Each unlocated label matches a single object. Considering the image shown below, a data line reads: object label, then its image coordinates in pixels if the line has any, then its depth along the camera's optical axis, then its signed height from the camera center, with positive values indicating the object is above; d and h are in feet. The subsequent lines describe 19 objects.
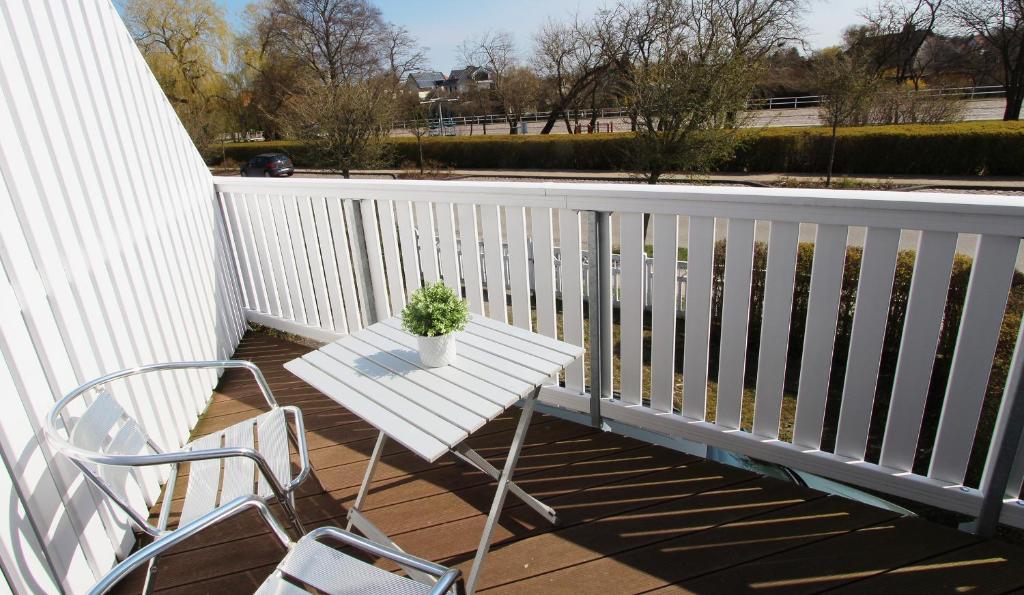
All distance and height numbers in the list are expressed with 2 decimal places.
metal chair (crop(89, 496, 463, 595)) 3.78 -3.15
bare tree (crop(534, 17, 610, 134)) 94.43 +8.37
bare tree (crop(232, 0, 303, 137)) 110.73 +12.44
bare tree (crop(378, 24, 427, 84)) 120.67 +15.00
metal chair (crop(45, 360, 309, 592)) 4.68 -3.12
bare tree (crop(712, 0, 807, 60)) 73.63 +10.18
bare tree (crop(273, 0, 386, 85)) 116.47 +18.71
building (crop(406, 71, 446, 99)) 194.25 +17.09
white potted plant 6.23 -2.10
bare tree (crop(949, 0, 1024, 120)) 69.21 +6.13
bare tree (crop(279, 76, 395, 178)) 54.49 +0.53
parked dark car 74.59 -4.24
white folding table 5.41 -2.70
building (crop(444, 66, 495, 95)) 119.05 +8.16
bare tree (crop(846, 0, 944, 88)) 87.10 +8.41
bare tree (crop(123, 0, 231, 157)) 95.91 +15.22
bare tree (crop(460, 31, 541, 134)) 105.50 +7.97
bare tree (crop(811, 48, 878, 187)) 47.24 +0.37
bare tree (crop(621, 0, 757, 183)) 33.94 +0.29
